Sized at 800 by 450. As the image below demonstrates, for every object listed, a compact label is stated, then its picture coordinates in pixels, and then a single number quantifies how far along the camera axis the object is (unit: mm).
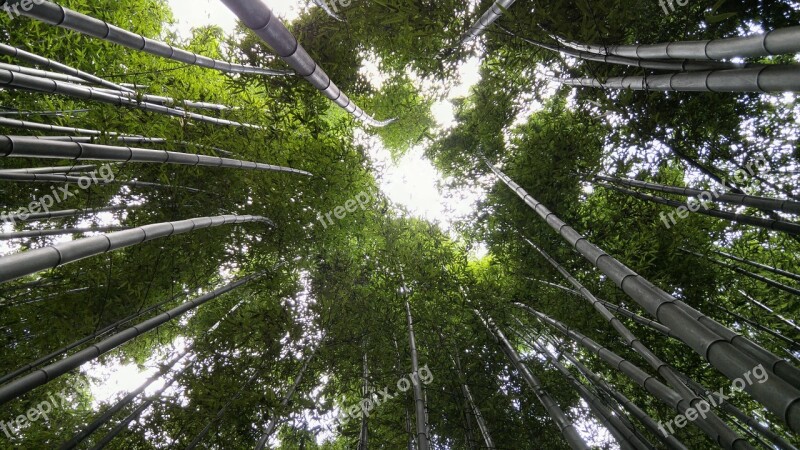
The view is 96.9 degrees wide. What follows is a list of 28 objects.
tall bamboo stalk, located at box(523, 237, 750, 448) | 2178
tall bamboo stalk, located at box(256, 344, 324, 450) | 3391
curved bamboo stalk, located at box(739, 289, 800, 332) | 4746
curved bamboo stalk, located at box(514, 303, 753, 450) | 2230
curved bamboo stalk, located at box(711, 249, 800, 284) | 4233
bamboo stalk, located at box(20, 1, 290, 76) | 1769
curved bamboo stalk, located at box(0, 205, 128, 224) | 4043
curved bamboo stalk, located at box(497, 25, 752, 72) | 1983
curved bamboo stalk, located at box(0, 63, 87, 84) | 2496
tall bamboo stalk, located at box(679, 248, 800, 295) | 4106
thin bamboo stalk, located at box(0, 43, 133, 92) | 2529
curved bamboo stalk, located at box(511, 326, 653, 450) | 3111
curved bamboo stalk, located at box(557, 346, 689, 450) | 2928
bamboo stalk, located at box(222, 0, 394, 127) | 1422
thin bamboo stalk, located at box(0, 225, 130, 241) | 3552
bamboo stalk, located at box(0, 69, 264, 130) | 2207
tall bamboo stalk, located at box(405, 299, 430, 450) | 3029
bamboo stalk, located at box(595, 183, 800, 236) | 2943
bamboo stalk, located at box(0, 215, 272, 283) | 1340
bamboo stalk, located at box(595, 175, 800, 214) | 2861
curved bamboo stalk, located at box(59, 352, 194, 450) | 3071
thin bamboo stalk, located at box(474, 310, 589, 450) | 2855
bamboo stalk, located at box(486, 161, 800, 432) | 1311
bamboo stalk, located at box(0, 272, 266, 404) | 2193
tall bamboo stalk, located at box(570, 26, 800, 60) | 1420
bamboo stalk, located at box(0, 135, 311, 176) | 1773
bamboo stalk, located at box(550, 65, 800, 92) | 1454
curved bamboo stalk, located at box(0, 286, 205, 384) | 2869
